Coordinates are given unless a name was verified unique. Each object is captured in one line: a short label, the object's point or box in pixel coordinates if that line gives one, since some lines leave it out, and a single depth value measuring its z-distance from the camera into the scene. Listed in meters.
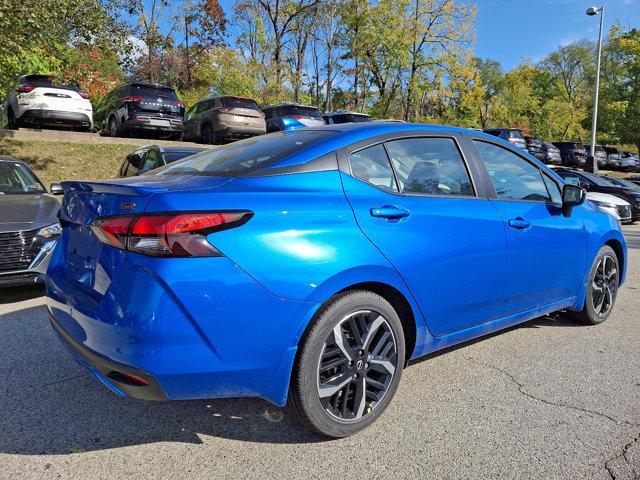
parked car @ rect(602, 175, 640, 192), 15.11
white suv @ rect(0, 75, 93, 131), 12.95
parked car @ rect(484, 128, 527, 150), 23.42
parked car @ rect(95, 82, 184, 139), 13.83
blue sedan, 2.14
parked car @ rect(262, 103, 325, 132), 16.09
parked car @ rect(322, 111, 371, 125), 18.03
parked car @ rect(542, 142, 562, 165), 31.67
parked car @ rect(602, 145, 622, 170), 36.62
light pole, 26.14
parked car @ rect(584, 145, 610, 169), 35.47
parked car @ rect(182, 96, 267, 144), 14.61
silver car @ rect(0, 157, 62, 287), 4.88
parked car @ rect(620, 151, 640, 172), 37.38
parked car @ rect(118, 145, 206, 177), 8.30
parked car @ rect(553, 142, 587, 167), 33.47
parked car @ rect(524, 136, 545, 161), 30.73
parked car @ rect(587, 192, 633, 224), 12.63
